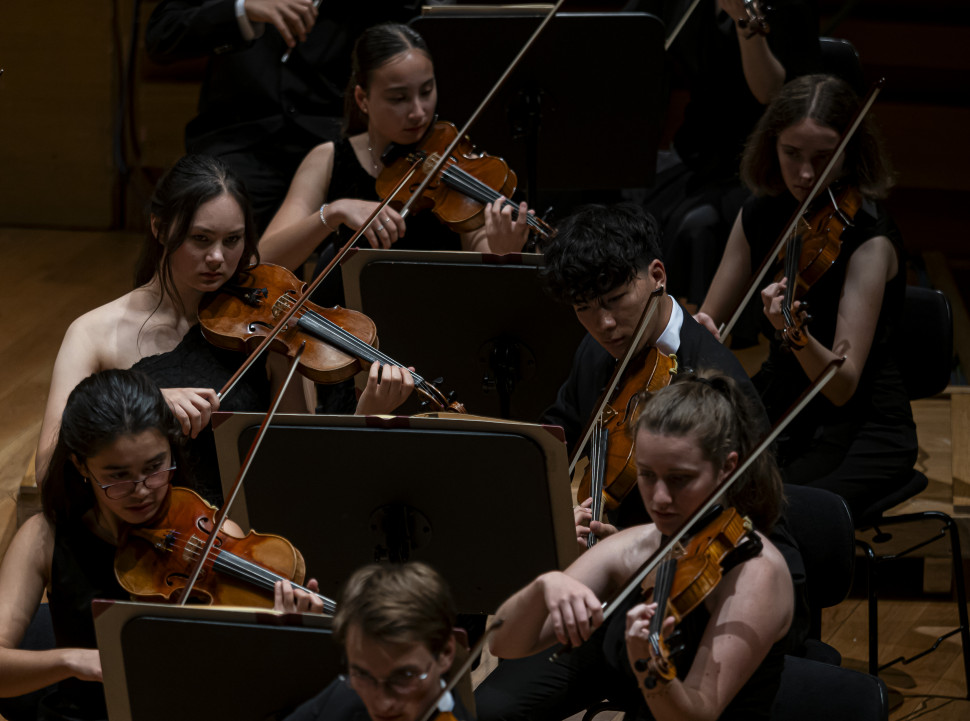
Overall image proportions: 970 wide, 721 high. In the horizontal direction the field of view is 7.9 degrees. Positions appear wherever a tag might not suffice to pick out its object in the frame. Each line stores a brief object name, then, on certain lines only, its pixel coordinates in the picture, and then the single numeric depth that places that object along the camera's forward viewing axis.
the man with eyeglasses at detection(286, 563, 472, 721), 10.98
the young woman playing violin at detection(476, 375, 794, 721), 11.10
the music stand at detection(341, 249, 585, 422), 12.00
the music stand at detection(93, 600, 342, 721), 11.11
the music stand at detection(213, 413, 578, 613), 11.44
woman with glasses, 11.46
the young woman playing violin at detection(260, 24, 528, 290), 12.36
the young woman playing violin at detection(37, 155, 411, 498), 11.96
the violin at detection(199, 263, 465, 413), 11.97
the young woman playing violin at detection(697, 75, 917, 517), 12.18
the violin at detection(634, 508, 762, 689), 11.04
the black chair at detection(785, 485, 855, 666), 11.56
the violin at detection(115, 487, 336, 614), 11.43
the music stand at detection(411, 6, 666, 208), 12.49
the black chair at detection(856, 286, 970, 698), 12.25
